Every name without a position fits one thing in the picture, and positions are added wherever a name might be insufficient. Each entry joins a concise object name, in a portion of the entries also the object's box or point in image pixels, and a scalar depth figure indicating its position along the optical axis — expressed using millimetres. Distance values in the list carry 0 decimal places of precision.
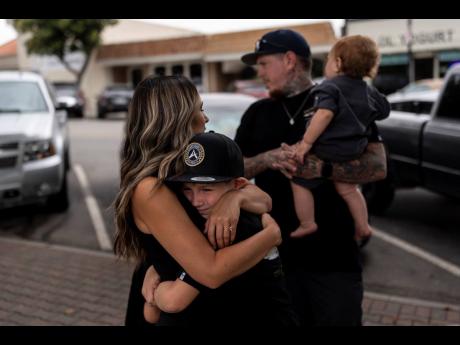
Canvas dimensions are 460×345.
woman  1601
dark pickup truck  5605
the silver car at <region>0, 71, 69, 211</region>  6209
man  2662
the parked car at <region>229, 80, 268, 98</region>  17792
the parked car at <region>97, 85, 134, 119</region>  26750
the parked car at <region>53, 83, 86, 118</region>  27650
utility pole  16428
